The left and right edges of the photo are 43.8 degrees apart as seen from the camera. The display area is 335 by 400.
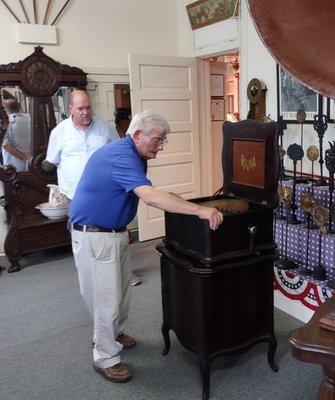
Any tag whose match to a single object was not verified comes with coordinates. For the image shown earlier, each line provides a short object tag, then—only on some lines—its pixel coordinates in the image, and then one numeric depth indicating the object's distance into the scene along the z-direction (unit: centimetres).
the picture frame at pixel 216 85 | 459
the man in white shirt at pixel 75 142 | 301
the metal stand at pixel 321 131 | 242
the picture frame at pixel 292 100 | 284
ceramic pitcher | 364
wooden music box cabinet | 178
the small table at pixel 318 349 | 94
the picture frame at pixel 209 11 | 355
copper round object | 84
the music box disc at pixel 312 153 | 249
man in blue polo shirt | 172
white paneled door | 388
